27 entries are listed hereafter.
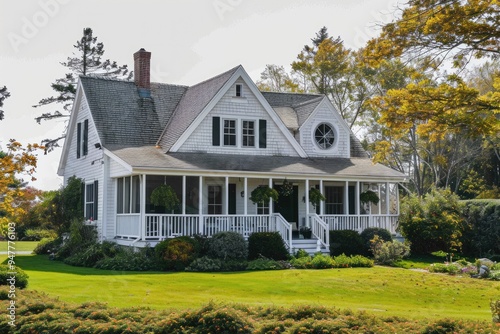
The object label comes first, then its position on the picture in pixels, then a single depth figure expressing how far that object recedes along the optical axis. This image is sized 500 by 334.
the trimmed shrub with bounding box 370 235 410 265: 23.34
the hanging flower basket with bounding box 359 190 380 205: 27.72
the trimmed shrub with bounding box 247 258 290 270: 21.17
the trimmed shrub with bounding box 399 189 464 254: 26.09
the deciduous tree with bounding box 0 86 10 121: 43.46
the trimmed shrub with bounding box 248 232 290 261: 22.98
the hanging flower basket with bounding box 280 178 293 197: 26.18
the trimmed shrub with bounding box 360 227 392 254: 25.25
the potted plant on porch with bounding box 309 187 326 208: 26.11
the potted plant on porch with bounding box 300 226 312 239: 25.84
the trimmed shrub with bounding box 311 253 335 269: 21.50
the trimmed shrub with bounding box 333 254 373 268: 21.85
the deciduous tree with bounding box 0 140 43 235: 16.28
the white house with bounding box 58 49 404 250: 24.23
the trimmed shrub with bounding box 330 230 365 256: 24.67
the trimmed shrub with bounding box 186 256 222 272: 20.84
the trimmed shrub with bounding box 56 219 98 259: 25.26
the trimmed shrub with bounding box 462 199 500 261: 25.88
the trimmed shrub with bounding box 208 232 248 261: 22.00
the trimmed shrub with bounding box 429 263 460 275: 20.76
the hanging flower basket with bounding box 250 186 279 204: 24.71
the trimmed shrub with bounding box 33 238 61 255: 28.26
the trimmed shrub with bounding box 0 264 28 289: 14.40
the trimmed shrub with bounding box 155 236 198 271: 21.14
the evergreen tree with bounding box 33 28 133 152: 51.38
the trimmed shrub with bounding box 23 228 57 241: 41.62
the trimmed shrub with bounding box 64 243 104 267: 22.75
